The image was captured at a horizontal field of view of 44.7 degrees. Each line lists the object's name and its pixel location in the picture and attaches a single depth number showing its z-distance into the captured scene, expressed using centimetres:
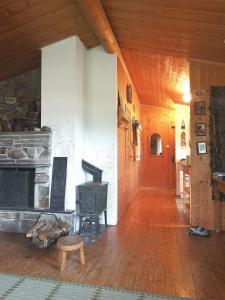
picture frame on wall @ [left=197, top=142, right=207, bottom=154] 442
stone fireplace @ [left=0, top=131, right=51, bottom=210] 421
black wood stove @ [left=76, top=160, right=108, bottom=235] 416
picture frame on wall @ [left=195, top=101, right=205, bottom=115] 445
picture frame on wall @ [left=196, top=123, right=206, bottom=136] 444
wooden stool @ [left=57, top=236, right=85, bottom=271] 279
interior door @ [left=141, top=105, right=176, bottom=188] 930
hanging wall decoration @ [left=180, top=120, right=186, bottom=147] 804
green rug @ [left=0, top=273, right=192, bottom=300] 227
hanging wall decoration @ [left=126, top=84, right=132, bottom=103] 619
